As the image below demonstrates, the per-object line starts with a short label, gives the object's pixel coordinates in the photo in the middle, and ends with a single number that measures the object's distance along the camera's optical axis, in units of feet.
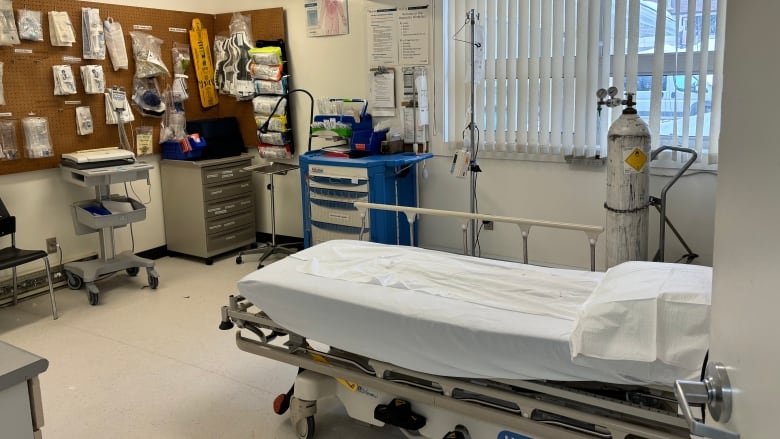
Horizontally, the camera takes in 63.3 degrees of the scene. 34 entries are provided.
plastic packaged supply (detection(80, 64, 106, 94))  15.58
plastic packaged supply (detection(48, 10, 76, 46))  14.84
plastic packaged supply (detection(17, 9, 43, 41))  14.25
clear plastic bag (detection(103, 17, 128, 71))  16.11
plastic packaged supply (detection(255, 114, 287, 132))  17.74
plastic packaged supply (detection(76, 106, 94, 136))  15.67
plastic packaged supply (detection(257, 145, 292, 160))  17.88
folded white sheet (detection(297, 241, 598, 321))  7.84
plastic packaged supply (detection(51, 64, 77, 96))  15.05
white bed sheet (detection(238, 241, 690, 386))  6.71
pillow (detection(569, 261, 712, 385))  5.93
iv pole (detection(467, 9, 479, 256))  12.92
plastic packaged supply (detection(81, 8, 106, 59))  15.55
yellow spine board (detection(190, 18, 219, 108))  18.40
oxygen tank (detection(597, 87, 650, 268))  11.47
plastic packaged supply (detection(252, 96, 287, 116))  17.75
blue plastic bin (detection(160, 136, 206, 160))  17.51
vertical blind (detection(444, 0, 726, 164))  12.00
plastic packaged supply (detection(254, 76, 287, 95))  17.60
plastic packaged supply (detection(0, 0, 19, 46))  13.83
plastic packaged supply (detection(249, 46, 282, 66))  17.37
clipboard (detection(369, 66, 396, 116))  16.01
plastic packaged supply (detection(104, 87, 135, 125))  16.29
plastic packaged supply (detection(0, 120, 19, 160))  14.26
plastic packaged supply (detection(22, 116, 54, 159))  14.65
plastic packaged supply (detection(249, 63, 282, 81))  17.43
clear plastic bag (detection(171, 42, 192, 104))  17.79
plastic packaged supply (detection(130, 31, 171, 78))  16.84
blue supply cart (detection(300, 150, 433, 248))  14.61
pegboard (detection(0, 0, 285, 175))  14.49
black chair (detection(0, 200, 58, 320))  13.05
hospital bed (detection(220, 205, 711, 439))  6.17
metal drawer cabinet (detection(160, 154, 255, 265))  17.26
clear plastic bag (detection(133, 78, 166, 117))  17.06
